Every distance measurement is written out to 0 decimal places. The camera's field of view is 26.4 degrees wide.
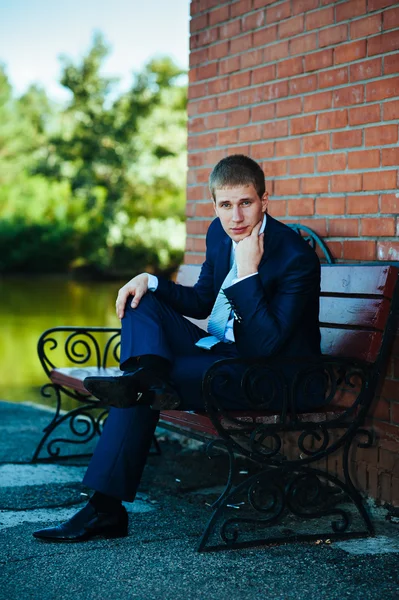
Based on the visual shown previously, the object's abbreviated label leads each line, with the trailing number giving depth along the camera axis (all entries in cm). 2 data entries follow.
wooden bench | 339
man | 333
